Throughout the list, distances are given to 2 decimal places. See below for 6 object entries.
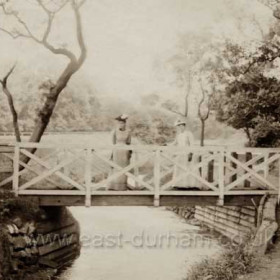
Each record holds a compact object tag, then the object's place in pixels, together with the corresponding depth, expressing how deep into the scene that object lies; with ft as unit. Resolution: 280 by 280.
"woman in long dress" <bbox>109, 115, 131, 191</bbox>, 41.50
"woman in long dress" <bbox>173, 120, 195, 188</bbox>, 42.70
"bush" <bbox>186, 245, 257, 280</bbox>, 30.86
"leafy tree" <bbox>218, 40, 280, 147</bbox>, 63.05
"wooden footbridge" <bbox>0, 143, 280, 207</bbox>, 39.99
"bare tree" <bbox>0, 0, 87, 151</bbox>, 48.93
